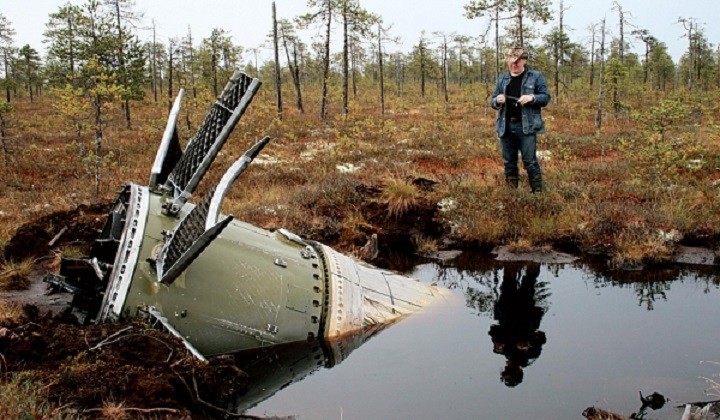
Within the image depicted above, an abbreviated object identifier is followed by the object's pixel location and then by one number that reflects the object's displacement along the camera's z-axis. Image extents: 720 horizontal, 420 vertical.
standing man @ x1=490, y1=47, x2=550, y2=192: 8.64
